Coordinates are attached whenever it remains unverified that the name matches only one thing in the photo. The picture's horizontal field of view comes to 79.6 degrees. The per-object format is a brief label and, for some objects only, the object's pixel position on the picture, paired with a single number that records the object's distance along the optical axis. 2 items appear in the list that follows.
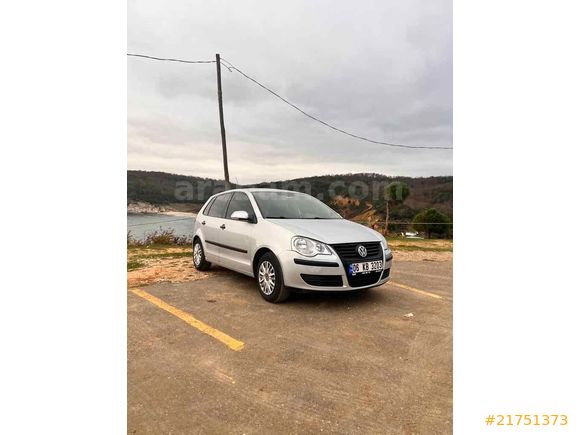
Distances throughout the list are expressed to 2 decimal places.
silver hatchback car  3.95
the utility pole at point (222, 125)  11.73
